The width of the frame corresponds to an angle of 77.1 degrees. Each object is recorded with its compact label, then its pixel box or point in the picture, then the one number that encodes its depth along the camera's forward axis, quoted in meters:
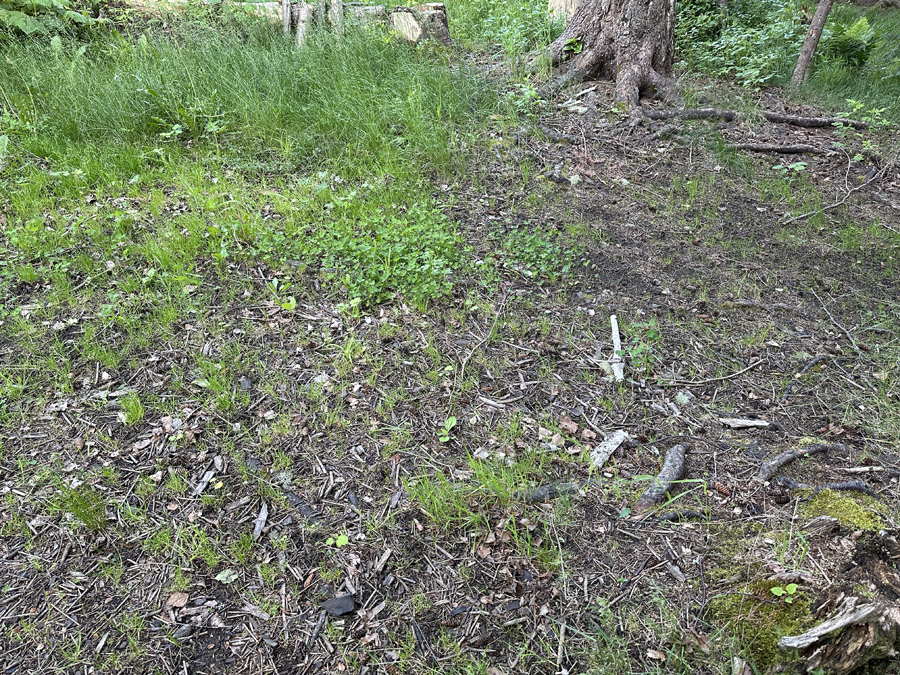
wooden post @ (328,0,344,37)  6.78
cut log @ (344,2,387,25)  6.73
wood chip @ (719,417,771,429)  3.15
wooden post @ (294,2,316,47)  6.77
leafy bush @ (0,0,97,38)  6.66
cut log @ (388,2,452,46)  6.68
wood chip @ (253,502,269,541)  2.79
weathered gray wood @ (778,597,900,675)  1.98
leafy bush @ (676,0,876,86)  6.62
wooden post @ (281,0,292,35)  6.87
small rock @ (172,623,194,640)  2.43
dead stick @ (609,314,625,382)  3.47
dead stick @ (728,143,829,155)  5.36
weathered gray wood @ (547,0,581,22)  6.98
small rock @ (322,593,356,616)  2.48
